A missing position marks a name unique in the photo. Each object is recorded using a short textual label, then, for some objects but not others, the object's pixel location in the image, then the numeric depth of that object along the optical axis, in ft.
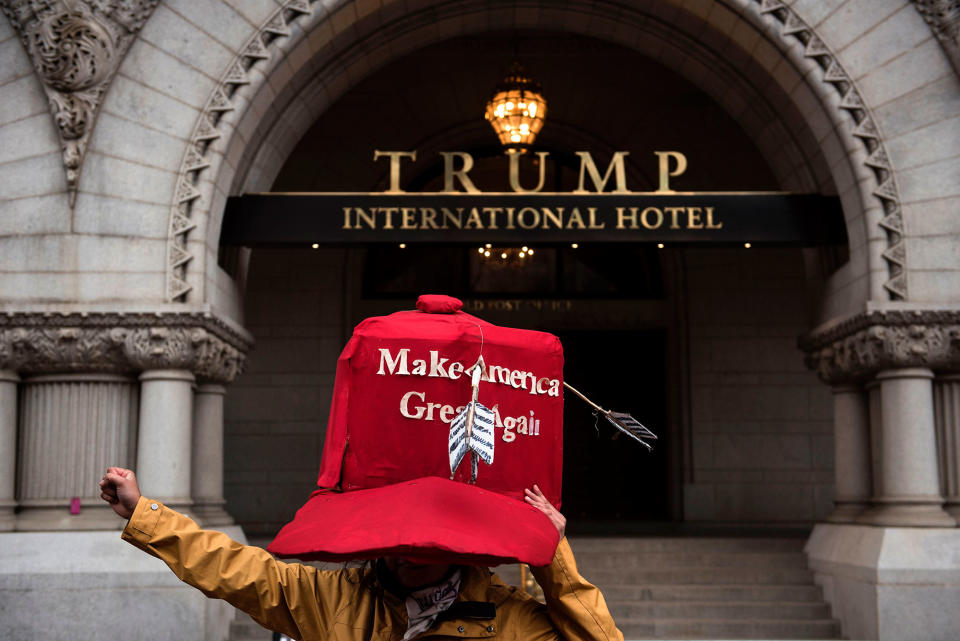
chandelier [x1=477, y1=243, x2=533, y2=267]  58.85
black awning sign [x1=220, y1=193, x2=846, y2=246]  39.09
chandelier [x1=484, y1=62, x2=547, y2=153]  44.62
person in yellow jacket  11.62
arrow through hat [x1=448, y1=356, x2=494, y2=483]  10.62
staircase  37.99
